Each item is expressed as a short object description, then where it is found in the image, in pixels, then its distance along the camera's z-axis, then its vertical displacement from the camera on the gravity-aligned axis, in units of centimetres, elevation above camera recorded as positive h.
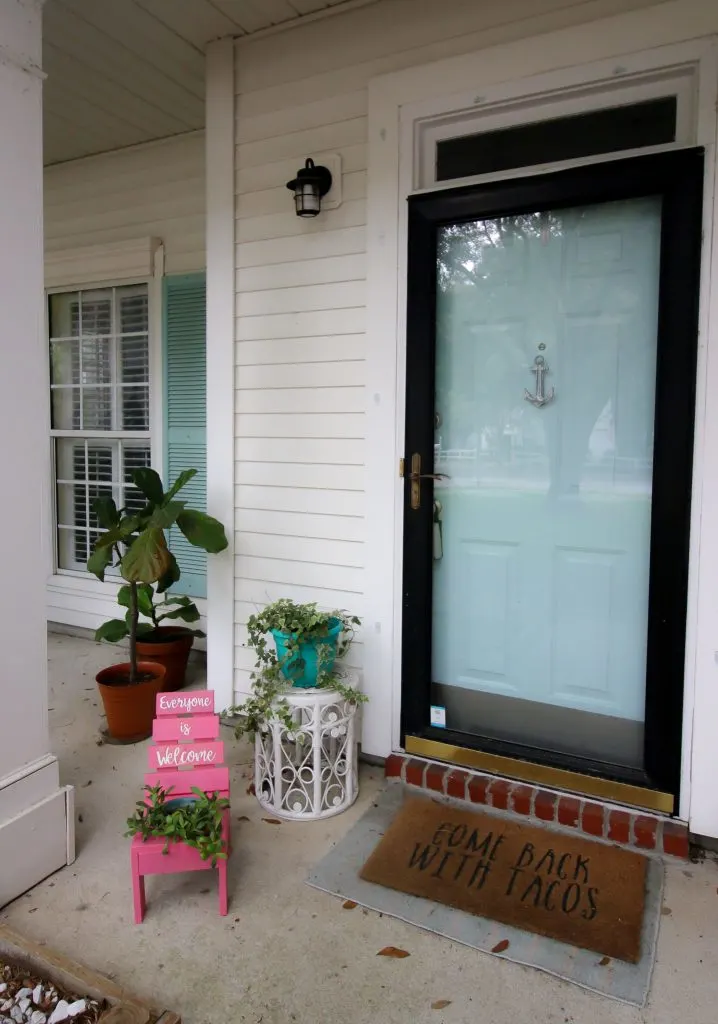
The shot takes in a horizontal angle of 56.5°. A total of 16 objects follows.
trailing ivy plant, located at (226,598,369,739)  237 -73
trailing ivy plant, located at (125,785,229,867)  182 -99
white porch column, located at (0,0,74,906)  189 -6
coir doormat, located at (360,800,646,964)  186 -125
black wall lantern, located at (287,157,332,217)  263 +110
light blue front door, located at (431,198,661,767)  230 -2
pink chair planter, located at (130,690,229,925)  184 -88
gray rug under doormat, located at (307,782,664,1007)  168 -127
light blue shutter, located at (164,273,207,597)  384 +41
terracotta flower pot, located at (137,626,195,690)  342 -96
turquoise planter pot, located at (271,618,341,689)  244 -73
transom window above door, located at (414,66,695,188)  217 +119
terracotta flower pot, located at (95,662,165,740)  293 -107
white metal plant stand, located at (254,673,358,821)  236 -108
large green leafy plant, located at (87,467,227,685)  275 -34
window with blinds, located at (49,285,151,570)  415 +39
